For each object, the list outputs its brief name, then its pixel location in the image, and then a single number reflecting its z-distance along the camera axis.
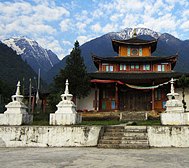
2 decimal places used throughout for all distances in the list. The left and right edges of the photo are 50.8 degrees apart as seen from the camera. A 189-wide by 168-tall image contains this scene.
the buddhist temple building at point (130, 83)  21.00
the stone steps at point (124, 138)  6.89
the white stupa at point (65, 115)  8.36
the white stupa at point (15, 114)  8.60
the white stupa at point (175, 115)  8.09
